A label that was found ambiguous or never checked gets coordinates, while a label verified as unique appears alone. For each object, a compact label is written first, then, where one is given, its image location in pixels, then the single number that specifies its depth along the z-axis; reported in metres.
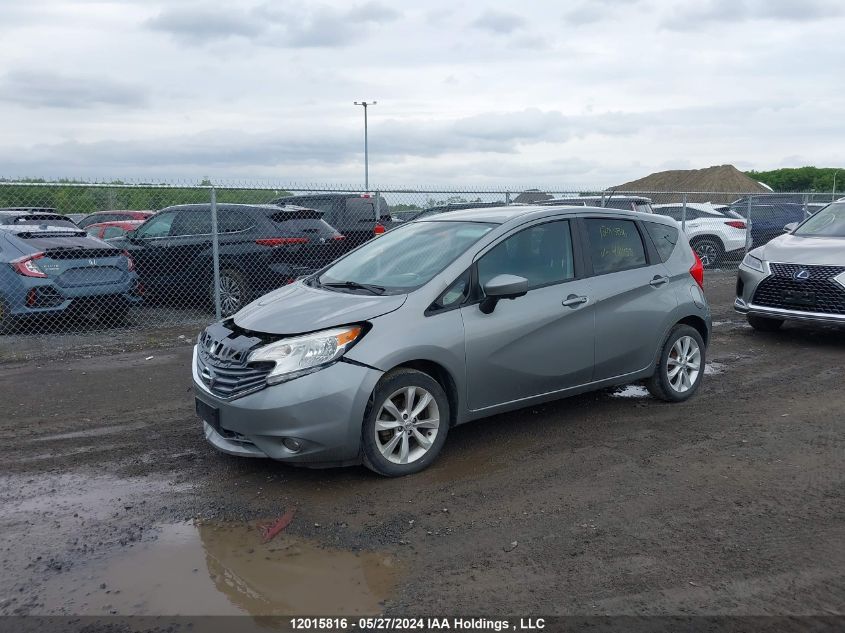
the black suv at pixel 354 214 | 12.20
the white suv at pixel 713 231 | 17.58
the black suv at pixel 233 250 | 11.10
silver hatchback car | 4.71
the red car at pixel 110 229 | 15.89
